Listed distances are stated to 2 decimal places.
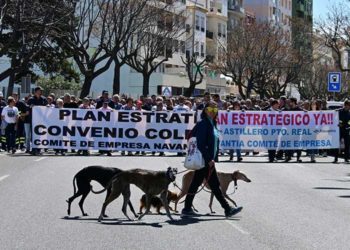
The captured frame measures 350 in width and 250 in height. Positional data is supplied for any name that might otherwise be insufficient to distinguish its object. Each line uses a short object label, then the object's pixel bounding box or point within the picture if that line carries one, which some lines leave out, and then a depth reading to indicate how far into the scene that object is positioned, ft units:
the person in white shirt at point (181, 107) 86.30
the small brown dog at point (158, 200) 39.42
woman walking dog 39.93
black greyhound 38.17
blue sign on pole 112.57
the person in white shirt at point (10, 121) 84.07
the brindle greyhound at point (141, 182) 37.37
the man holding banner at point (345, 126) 83.05
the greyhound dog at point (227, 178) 42.73
